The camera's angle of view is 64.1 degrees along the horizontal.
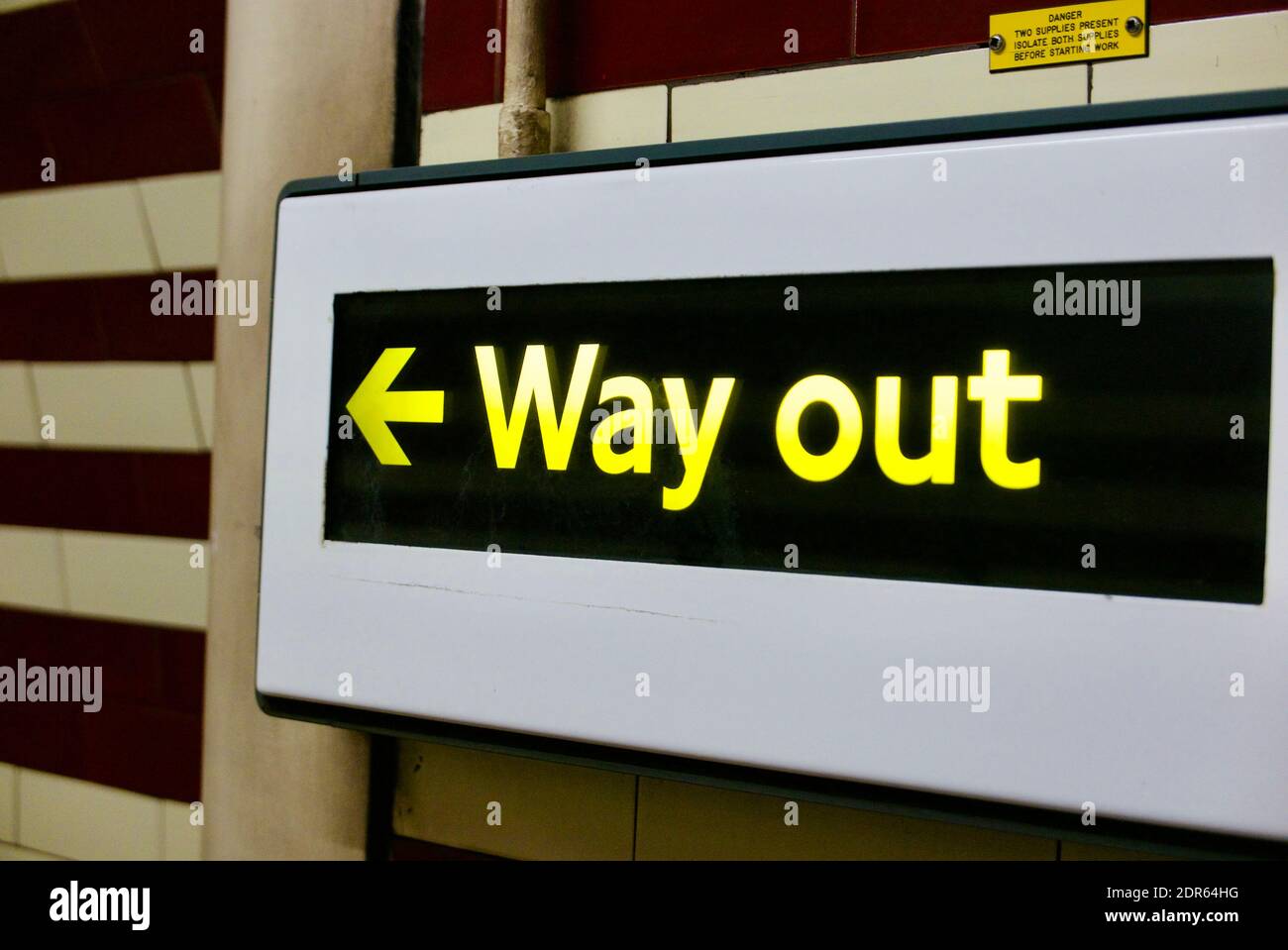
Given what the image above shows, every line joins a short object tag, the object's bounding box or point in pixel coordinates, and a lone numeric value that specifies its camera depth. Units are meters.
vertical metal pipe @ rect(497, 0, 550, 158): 1.32
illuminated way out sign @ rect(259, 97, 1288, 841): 0.86
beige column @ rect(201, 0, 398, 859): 1.49
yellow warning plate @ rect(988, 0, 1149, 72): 1.04
